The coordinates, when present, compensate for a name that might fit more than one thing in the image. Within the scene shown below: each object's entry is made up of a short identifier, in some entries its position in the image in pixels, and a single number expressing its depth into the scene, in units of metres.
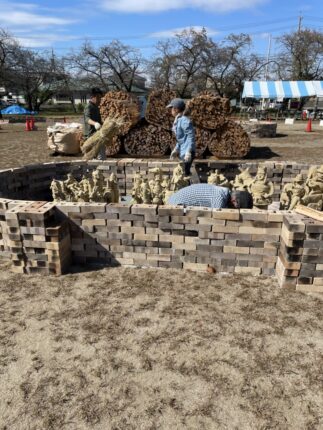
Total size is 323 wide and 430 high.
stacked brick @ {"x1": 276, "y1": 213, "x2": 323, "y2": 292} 3.68
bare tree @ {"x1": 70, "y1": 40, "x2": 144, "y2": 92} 53.12
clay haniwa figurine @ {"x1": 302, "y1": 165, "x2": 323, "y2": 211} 4.86
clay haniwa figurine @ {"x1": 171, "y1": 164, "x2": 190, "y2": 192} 5.54
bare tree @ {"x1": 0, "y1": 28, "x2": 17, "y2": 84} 40.06
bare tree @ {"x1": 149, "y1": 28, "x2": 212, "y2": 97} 48.19
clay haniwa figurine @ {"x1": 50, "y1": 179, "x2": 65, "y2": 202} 5.60
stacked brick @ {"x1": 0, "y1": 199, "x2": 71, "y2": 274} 4.05
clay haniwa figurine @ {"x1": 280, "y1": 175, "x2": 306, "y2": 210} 4.94
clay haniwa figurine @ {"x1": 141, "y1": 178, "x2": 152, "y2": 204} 5.12
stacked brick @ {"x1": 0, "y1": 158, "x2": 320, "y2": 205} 6.89
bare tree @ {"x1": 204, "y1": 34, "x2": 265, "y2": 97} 48.49
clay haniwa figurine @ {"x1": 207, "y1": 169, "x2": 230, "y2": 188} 5.59
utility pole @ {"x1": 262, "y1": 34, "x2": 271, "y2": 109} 52.31
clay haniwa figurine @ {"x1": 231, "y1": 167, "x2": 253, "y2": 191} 5.81
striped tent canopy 29.96
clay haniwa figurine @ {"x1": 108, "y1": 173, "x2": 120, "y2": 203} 5.69
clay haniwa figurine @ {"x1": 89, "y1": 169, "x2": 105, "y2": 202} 5.38
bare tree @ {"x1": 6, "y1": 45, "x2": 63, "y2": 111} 45.81
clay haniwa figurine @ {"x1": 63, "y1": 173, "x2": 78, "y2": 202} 5.58
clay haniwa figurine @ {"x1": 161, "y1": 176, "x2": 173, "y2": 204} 5.29
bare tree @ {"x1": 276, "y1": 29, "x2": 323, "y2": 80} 48.56
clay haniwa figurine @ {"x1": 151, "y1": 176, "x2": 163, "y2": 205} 5.17
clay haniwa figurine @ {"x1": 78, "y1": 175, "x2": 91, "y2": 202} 5.40
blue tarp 42.84
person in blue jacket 6.19
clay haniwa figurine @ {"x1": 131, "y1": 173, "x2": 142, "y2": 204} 5.29
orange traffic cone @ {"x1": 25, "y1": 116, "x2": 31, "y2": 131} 23.25
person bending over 4.25
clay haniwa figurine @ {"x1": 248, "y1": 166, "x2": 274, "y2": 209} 4.97
